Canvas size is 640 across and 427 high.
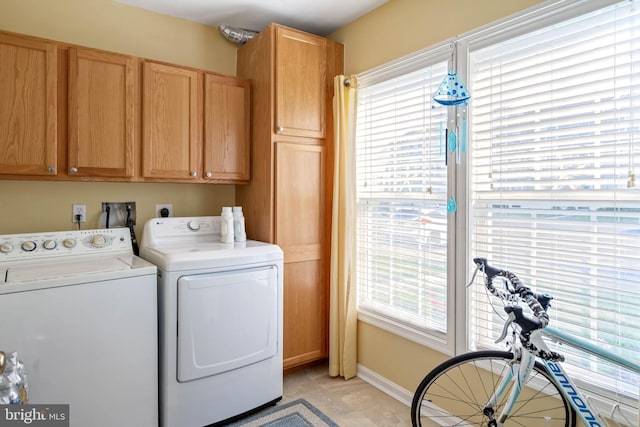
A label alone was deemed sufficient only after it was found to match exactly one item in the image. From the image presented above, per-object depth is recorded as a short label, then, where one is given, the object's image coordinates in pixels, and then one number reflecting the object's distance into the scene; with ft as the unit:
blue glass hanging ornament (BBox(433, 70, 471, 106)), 6.16
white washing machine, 5.26
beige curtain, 8.63
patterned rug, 6.97
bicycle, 4.40
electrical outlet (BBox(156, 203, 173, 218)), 8.83
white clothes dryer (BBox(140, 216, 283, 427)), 6.43
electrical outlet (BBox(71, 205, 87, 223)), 7.80
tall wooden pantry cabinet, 8.28
